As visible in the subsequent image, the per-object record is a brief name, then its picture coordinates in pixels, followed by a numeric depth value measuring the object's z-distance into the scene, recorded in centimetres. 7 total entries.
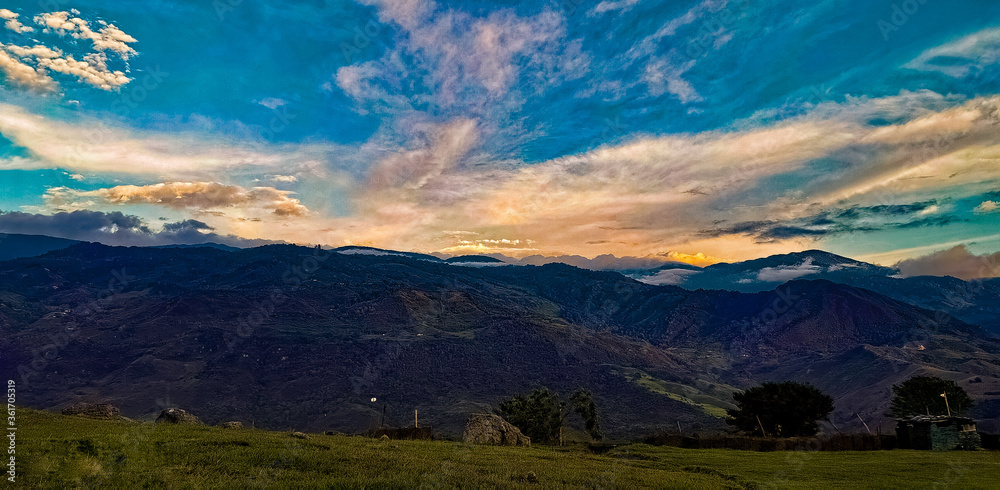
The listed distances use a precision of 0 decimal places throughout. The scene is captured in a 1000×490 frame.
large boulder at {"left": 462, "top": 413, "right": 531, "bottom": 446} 3769
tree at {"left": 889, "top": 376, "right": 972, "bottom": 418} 8756
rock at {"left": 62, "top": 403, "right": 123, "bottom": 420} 2973
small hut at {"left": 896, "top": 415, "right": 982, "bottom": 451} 3897
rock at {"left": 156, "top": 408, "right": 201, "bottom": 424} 3005
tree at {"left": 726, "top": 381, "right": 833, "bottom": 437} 6981
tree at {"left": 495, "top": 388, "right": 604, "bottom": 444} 8800
